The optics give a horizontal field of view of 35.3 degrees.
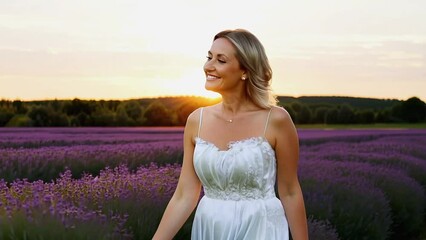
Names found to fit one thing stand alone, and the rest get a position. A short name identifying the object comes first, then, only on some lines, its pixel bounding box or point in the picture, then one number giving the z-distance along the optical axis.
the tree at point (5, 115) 28.97
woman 3.24
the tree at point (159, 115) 38.71
